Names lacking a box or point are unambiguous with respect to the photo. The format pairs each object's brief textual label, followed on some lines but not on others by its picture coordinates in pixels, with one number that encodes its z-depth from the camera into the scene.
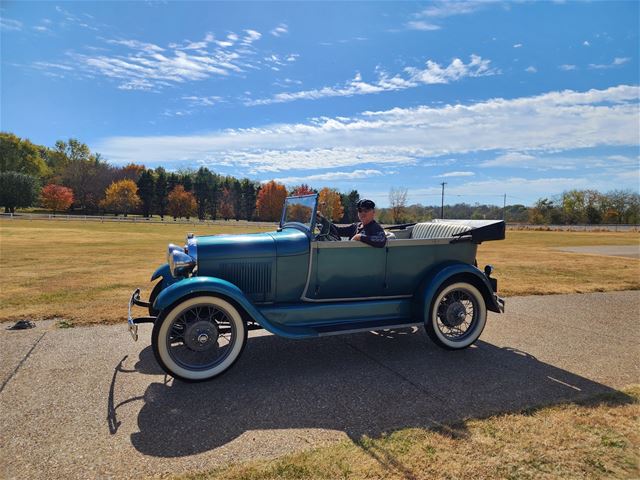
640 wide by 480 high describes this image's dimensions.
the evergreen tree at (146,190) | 74.31
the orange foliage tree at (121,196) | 66.69
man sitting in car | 4.51
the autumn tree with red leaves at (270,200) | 70.00
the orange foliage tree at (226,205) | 82.69
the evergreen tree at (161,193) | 76.25
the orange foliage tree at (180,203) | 75.31
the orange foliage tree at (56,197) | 64.69
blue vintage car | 3.77
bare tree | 76.49
